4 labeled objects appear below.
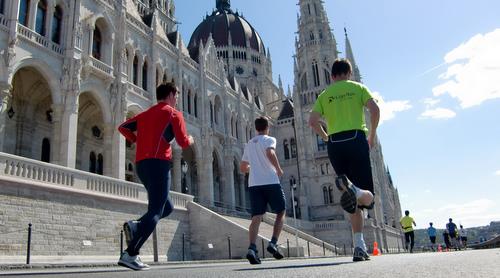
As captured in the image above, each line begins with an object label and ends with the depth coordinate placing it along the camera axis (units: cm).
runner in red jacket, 475
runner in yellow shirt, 1627
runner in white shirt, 644
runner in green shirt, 534
